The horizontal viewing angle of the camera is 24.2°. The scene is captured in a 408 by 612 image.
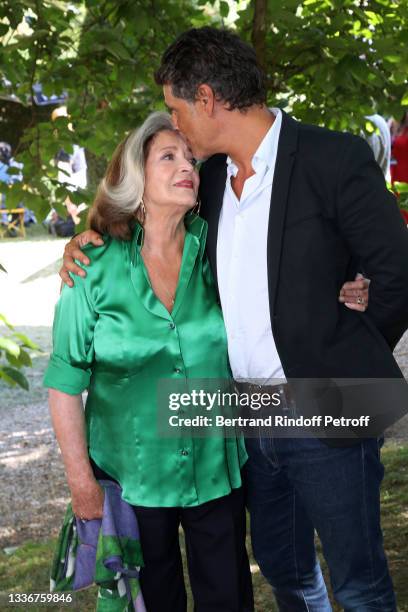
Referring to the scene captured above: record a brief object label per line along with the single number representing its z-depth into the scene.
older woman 2.84
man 2.61
